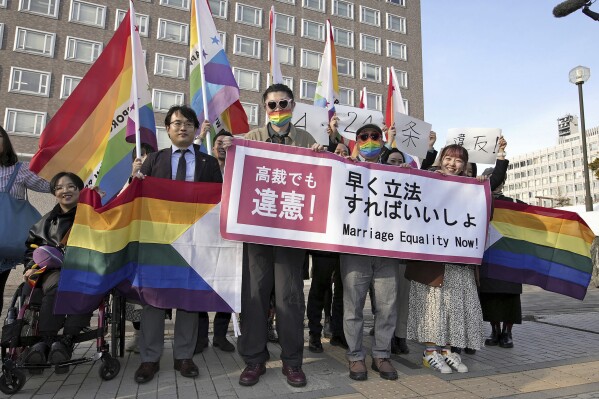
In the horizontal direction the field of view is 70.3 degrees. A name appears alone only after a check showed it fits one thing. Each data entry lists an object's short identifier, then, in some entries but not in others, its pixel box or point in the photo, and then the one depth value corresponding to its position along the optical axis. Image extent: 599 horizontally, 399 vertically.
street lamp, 14.80
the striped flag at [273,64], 8.48
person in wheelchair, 3.43
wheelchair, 3.34
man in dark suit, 3.75
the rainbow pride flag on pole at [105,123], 5.20
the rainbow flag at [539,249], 4.90
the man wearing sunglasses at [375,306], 3.88
